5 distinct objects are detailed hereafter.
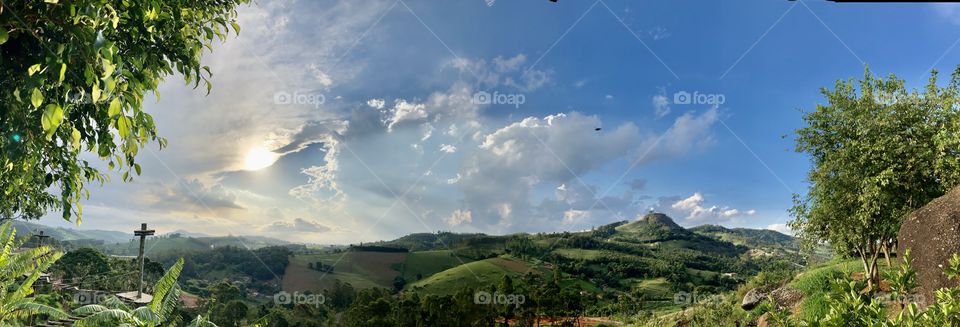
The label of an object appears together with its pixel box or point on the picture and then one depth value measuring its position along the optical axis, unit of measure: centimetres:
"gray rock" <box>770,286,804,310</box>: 2114
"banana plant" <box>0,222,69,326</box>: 790
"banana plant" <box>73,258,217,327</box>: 777
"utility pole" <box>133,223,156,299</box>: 3109
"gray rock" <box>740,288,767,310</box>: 2505
